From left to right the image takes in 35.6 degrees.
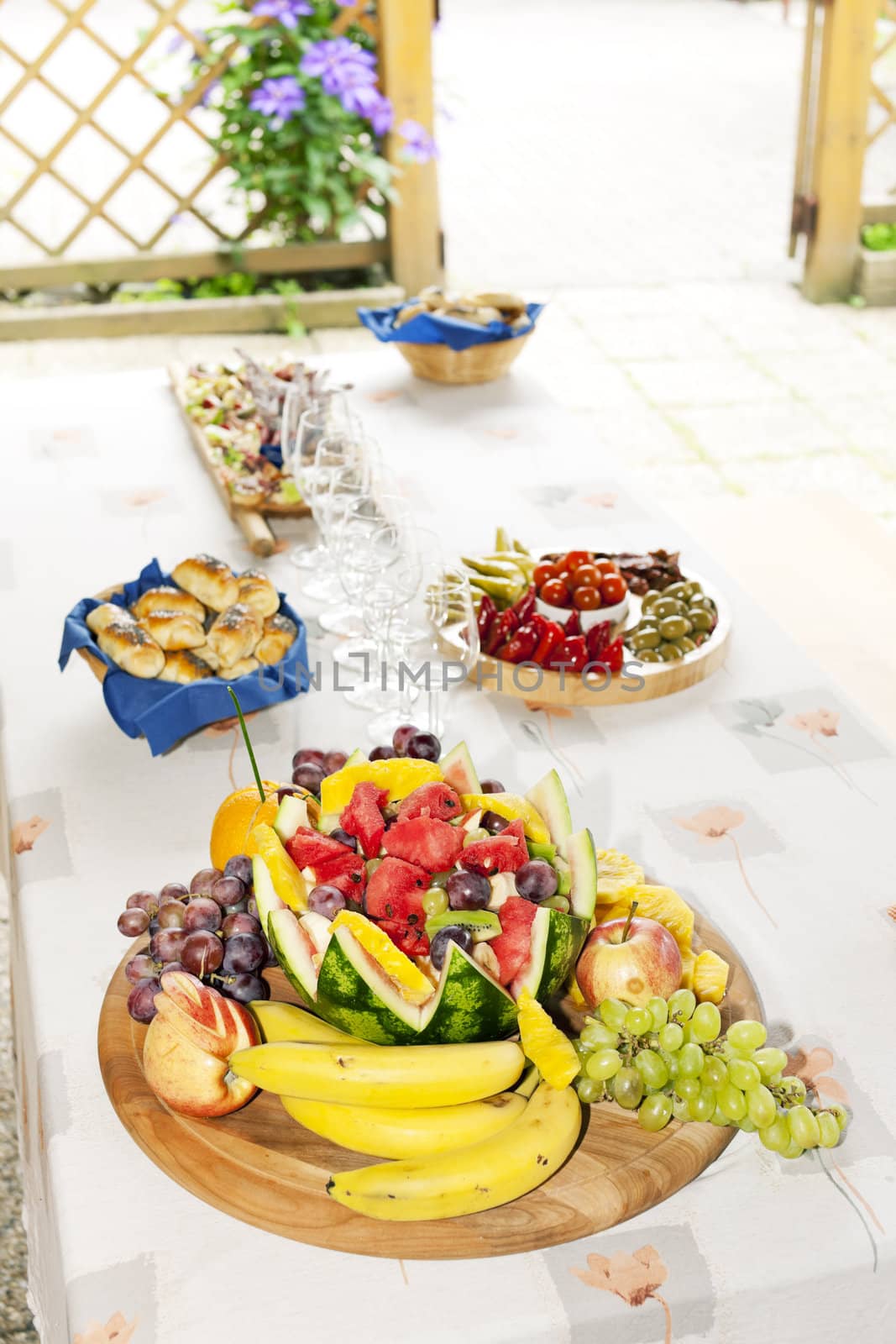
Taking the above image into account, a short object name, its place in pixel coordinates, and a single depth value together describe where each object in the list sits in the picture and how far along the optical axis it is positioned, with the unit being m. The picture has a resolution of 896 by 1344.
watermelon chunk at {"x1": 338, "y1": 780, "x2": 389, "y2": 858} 1.11
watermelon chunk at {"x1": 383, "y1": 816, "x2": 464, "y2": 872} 1.06
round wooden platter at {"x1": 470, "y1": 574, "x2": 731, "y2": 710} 1.62
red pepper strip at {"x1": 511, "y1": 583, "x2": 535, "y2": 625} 1.71
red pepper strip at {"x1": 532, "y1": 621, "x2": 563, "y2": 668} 1.64
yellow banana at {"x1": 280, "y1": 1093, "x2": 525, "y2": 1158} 0.95
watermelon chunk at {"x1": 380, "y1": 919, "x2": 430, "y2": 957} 1.04
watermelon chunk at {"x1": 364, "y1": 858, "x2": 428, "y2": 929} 1.04
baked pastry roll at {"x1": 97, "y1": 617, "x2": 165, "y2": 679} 1.54
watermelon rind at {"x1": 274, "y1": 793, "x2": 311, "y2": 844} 1.15
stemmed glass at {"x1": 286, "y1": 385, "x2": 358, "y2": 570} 1.99
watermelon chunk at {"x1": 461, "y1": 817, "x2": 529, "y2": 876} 1.06
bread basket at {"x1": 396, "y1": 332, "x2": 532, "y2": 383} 2.58
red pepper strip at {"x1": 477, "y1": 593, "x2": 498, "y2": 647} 1.69
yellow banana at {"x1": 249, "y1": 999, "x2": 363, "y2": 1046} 1.04
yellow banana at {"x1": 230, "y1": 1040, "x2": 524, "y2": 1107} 0.95
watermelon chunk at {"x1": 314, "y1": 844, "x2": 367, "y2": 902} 1.08
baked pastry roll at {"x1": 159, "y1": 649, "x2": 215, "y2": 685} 1.56
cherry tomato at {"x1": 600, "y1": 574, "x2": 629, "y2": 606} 1.72
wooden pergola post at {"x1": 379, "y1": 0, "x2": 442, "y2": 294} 4.61
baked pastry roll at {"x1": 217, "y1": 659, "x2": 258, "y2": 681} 1.59
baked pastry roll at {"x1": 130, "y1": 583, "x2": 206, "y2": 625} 1.62
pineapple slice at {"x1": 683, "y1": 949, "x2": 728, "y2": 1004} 1.12
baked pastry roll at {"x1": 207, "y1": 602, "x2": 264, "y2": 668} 1.57
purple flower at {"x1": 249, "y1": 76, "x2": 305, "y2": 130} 4.62
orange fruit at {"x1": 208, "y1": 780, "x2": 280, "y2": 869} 1.21
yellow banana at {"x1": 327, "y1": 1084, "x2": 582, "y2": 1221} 0.93
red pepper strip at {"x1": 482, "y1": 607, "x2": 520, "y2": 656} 1.68
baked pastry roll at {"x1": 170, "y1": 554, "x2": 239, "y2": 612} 1.63
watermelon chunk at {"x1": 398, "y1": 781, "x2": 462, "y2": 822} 1.11
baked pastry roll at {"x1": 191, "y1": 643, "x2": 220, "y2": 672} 1.59
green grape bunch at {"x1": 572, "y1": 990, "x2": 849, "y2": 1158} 0.99
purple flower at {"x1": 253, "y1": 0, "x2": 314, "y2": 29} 4.54
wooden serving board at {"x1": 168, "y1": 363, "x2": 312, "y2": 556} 1.99
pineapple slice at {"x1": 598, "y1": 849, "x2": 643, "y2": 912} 1.16
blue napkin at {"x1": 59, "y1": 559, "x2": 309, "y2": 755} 1.51
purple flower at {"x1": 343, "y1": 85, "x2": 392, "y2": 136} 4.63
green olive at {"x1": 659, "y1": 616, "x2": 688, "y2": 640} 1.67
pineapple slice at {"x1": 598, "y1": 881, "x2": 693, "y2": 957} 1.15
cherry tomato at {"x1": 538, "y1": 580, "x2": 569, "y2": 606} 1.72
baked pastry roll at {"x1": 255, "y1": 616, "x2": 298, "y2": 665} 1.61
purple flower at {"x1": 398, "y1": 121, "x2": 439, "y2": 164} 4.71
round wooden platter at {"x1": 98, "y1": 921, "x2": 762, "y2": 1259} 0.95
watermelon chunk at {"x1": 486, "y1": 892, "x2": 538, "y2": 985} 1.02
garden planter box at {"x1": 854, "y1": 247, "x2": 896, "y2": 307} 5.08
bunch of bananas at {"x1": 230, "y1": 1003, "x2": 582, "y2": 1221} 0.94
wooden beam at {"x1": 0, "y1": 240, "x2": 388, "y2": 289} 4.95
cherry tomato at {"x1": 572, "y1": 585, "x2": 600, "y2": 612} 1.71
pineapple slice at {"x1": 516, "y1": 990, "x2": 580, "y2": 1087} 0.99
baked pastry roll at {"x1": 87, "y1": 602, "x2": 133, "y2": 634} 1.58
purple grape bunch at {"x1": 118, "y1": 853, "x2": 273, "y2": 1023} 1.07
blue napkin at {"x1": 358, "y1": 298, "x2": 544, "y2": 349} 2.54
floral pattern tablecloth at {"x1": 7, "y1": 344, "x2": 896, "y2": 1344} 0.93
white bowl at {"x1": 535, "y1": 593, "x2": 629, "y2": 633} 1.71
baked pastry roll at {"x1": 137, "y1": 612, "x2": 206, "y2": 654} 1.57
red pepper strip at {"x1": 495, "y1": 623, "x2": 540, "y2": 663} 1.65
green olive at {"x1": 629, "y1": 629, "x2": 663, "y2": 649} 1.67
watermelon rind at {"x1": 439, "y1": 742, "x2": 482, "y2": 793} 1.25
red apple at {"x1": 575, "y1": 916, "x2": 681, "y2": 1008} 1.06
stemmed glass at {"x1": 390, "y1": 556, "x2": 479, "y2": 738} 1.52
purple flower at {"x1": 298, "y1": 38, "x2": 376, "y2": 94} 4.58
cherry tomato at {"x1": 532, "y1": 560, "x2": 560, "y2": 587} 1.75
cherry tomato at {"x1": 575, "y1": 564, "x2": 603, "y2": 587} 1.73
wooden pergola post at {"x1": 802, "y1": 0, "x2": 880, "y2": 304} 4.70
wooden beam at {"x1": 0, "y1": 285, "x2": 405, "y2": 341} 4.88
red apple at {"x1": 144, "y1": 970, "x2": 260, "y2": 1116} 1.00
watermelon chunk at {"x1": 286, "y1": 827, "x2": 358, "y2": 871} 1.11
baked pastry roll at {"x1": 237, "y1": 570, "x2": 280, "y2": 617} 1.63
